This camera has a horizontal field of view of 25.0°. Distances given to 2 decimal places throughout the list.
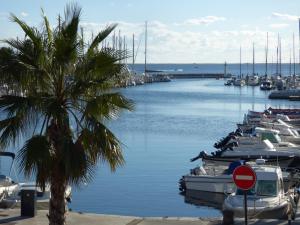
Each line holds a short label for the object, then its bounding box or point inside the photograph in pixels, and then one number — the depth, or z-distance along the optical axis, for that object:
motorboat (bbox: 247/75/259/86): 171.12
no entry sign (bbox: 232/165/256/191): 15.36
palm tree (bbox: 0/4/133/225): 14.56
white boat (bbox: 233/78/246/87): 173.75
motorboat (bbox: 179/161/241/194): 32.19
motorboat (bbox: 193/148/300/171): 38.91
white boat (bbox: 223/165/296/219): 24.41
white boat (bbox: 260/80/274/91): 148.50
